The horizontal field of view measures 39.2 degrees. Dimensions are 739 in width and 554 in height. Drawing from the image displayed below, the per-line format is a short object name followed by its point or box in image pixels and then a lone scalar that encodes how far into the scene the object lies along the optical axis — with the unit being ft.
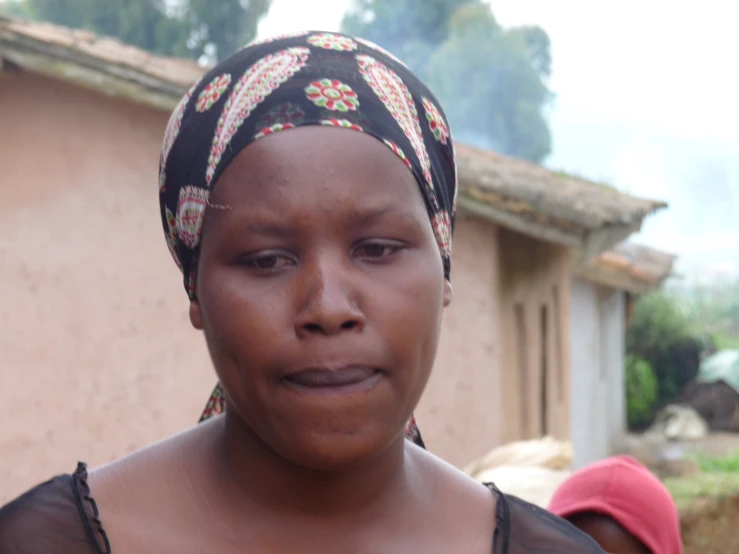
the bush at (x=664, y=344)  68.23
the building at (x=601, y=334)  35.83
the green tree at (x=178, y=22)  98.78
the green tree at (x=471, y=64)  115.55
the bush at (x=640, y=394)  62.75
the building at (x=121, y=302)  20.15
